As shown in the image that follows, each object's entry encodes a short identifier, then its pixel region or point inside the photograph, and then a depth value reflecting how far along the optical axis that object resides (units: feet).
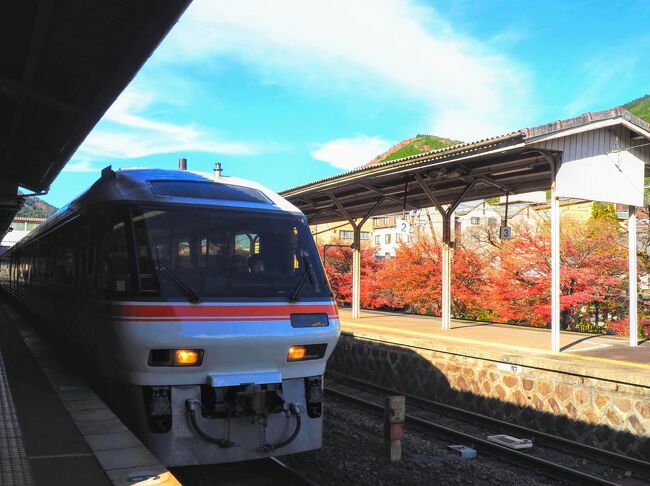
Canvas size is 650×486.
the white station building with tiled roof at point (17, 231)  178.29
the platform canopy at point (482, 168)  33.91
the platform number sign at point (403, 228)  47.55
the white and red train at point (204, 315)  16.12
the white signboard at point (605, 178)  34.60
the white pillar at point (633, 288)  37.93
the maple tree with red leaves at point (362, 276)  83.46
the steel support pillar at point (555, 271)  33.78
